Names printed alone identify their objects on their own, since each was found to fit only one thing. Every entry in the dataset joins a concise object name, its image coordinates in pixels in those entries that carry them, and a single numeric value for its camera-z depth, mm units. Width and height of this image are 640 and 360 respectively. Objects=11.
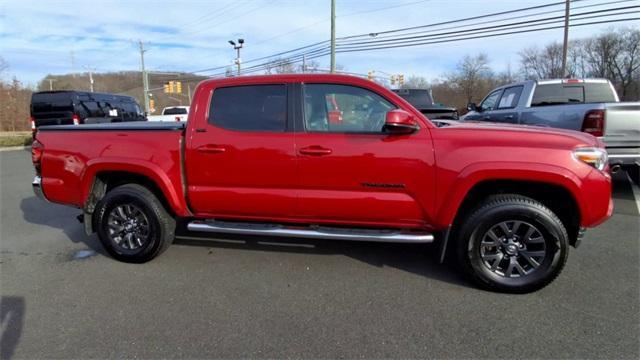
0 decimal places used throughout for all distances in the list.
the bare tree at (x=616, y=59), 66250
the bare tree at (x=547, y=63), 67875
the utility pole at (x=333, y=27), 22373
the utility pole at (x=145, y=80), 46194
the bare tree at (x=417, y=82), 63247
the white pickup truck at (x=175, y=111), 30762
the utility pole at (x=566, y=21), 22062
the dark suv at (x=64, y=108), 14188
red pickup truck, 3557
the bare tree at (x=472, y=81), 68875
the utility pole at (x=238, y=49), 36950
